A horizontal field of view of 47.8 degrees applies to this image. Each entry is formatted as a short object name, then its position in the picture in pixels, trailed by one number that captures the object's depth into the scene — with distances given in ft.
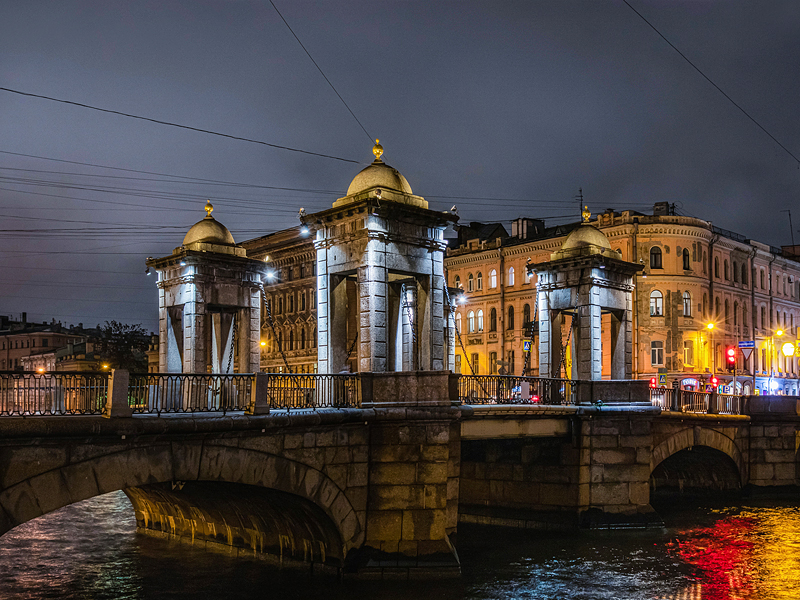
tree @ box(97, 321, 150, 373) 262.47
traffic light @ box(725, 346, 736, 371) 122.62
